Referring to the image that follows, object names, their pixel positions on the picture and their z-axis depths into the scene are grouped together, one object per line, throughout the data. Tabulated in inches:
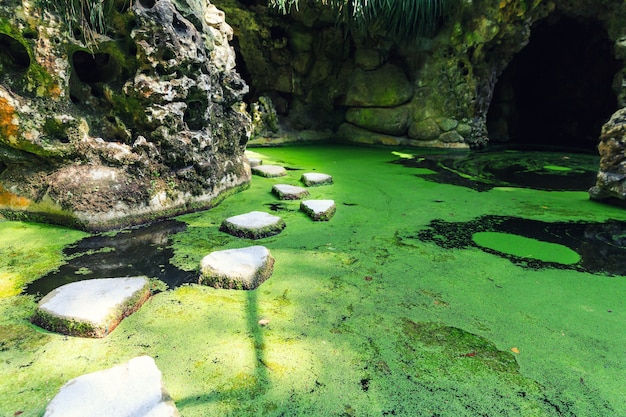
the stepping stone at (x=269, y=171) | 140.2
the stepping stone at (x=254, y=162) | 153.3
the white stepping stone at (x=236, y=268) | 58.7
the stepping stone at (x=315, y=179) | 127.8
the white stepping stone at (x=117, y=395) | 32.9
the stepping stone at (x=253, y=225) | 80.4
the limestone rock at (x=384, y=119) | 249.0
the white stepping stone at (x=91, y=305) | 46.0
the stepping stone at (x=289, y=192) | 110.1
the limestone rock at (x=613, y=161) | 105.4
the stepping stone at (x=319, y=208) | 92.3
